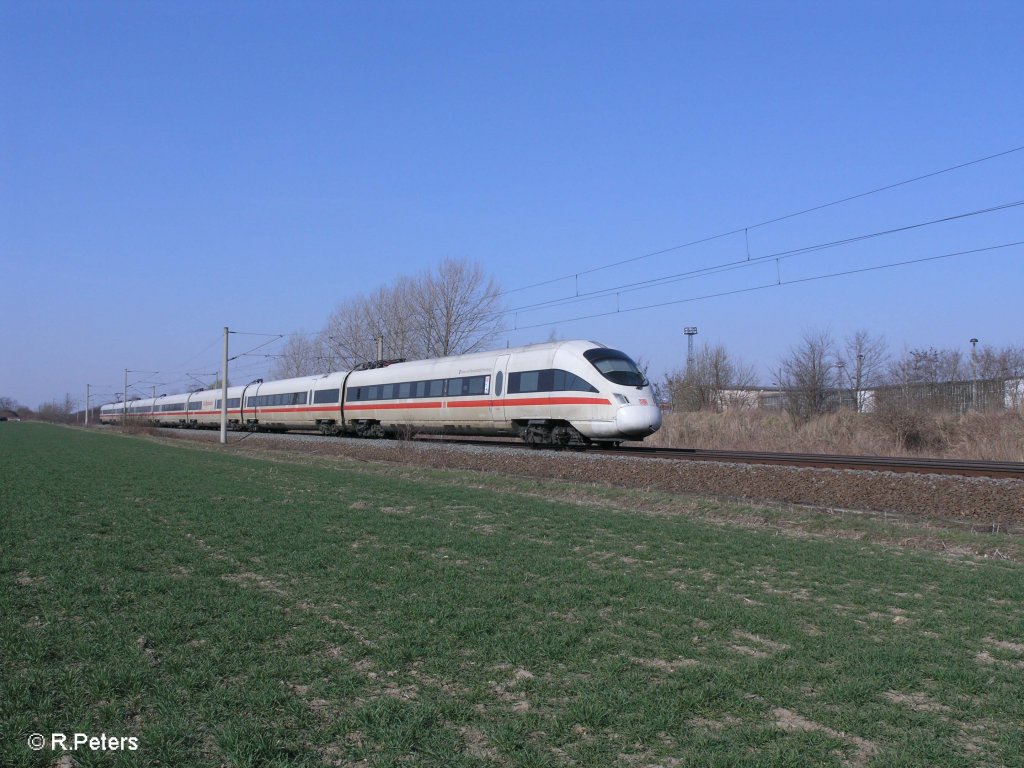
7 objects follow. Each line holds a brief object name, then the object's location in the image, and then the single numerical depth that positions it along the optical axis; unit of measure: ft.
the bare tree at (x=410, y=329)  175.11
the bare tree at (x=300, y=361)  251.60
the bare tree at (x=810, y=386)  119.14
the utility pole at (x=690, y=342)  191.12
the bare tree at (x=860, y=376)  157.70
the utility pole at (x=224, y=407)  122.42
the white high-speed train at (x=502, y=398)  69.72
